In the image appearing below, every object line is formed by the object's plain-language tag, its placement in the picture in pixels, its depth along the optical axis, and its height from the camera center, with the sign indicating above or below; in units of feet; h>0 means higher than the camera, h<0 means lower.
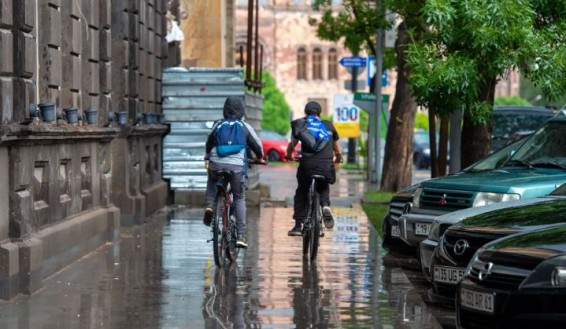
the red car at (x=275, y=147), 201.98 -7.05
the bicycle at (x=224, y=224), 49.16 -4.43
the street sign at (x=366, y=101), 118.52 -0.25
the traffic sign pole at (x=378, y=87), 113.39 +0.89
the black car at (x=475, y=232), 32.50 -3.20
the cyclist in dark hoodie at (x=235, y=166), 50.26 -2.42
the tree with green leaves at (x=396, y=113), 95.14 -1.02
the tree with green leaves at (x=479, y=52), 59.62 +2.00
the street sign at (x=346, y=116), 152.25 -1.96
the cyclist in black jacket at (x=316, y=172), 53.47 -2.77
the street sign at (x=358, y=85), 156.50 +1.50
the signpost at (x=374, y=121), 117.25 -1.90
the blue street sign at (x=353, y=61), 128.51 +3.30
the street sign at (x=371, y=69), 138.21 +2.91
